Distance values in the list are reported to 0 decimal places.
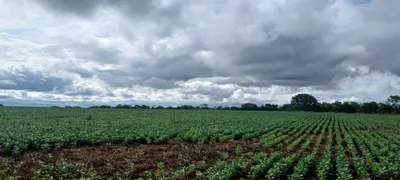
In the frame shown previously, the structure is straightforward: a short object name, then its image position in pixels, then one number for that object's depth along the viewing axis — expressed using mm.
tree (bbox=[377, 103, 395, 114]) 130000
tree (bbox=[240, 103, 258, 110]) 159700
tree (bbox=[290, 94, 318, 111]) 155462
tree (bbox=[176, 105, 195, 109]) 155500
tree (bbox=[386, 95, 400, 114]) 137538
